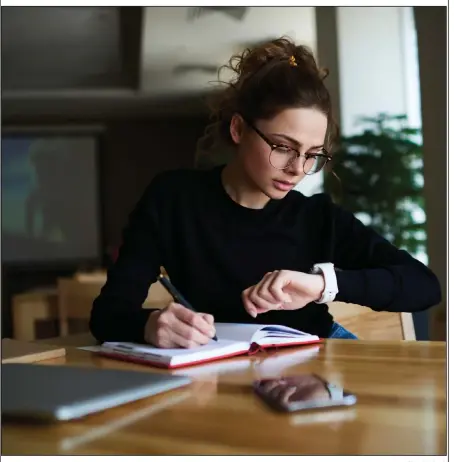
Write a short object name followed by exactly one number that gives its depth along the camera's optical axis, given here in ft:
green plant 11.39
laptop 1.85
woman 3.73
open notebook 2.75
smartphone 1.96
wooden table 1.65
